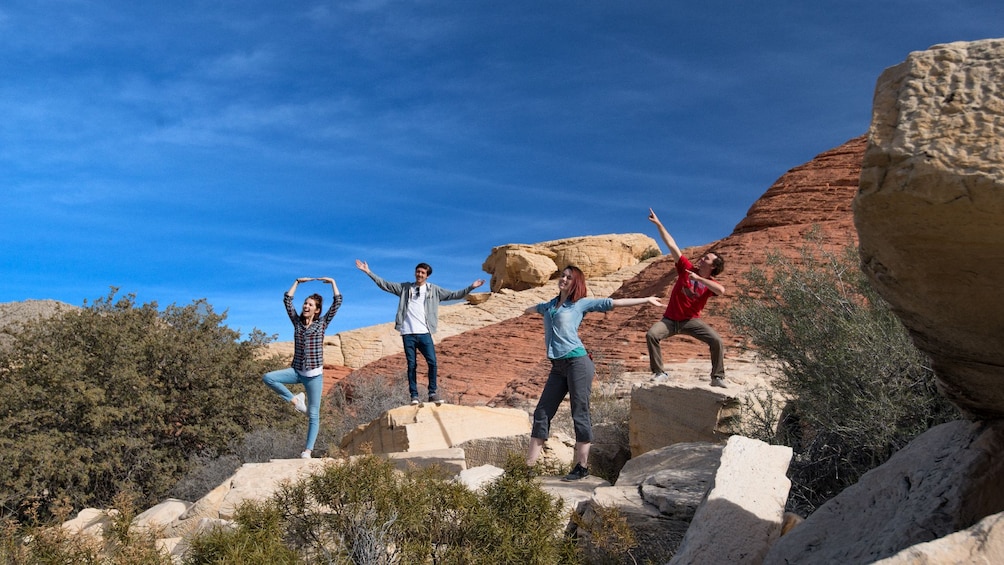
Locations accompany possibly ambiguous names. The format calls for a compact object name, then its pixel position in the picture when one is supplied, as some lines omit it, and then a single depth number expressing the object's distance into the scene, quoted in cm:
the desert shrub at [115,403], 1180
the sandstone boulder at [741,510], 396
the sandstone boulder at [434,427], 1044
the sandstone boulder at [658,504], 495
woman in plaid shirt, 906
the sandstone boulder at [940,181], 198
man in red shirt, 909
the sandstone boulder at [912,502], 308
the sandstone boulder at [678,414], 765
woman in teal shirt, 717
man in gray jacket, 1084
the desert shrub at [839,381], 554
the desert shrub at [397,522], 470
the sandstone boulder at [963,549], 211
